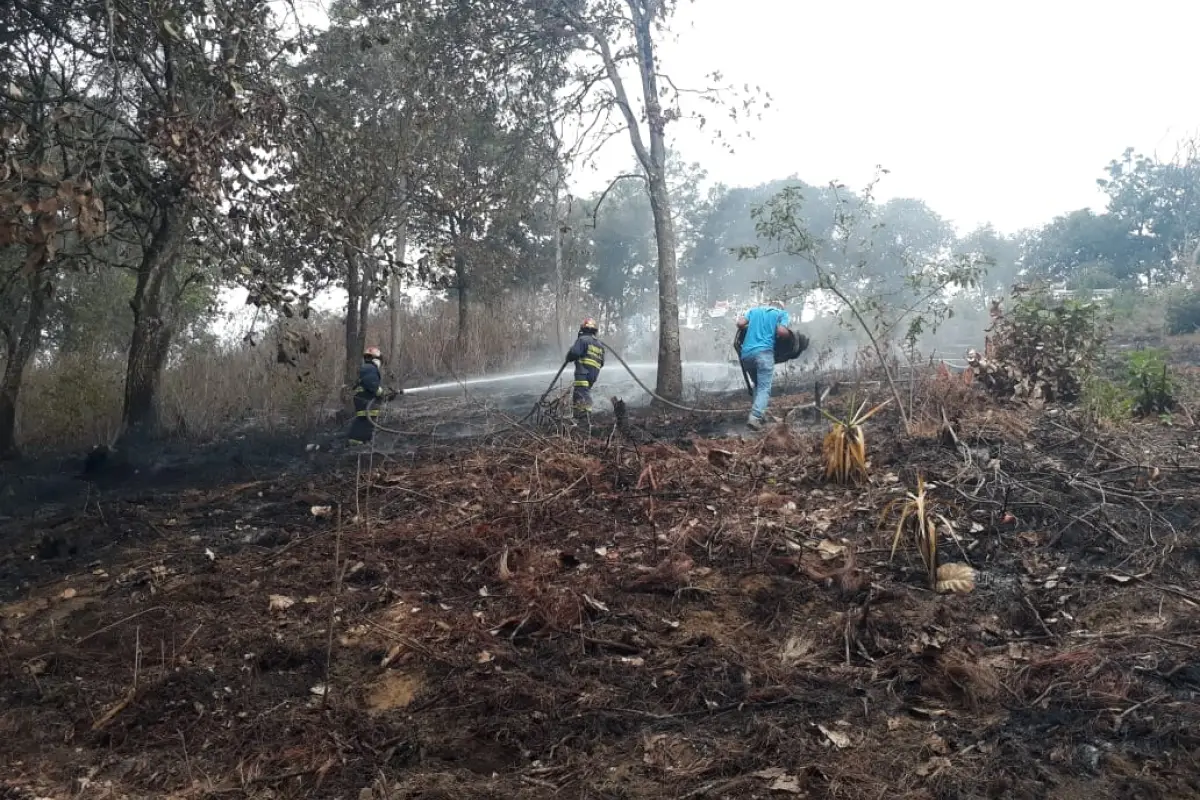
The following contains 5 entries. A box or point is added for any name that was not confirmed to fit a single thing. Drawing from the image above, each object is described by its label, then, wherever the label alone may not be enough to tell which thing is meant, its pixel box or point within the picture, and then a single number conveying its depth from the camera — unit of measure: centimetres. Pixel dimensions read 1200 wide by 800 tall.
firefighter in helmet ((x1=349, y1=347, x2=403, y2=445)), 988
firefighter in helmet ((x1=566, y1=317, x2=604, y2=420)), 961
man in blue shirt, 940
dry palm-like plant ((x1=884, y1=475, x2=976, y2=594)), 435
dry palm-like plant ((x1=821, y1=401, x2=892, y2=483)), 609
